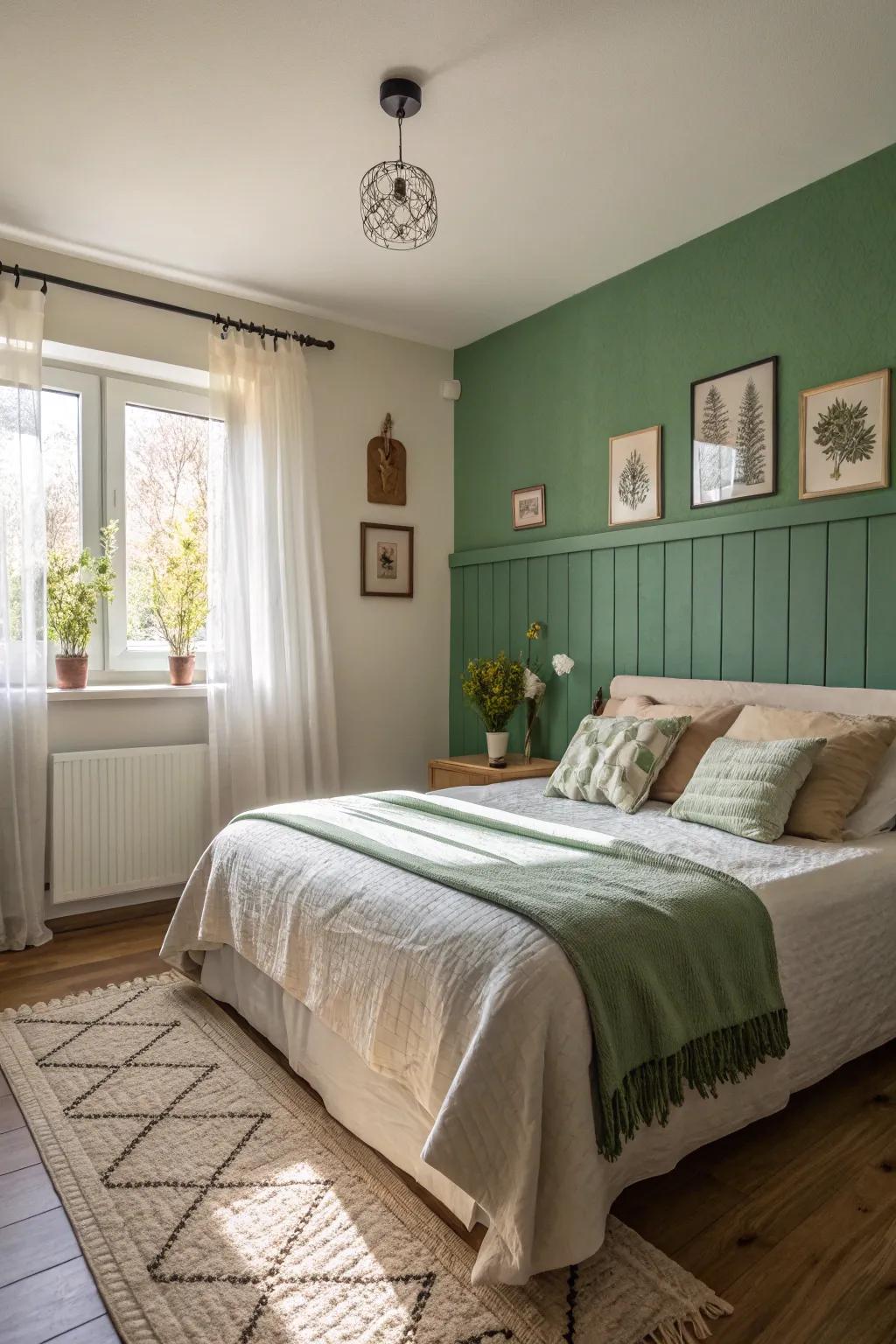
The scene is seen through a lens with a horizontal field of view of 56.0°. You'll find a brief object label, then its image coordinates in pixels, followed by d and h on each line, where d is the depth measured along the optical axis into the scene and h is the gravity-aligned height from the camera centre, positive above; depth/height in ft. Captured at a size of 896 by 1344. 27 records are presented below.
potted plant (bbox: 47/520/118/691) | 11.30 +0.40
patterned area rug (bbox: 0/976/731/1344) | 4.67 -3.79
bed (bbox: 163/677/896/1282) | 4.67 -2.52
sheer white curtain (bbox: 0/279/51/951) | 10.53 +0.20
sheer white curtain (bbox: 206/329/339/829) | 12.16 +0.69
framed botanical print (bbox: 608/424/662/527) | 11.46 +2.23
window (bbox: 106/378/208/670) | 12.37 +2.25
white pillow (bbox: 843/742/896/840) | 7.84 -1.62
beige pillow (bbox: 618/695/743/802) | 9.23 -1.20
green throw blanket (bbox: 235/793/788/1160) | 4.98 -2.01
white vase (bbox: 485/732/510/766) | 12.46 -1.61
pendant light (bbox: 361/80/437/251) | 7.92 +4.69
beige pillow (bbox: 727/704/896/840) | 7.65 -1.23
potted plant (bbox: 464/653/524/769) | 12.49 -0.89
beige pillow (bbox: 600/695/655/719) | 10.55 -0.86
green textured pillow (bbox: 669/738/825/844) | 7.65 -1.43
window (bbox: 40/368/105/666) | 11.89 +2.53
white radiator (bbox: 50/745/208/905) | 11.11 -2.49
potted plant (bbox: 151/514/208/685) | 12.51 +0.56
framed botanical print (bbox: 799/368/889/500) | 8.95 +2.19
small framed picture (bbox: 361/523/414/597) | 14.14 +1.32
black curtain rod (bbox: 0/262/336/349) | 10.77 +4.65
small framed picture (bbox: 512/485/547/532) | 13.38 +2.09
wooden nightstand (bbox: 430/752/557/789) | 11.84 -1.91
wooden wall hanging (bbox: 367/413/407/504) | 14.14 +2.87
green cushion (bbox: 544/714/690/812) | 9.21 -1.41
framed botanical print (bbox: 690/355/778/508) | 10.06 +2.50
